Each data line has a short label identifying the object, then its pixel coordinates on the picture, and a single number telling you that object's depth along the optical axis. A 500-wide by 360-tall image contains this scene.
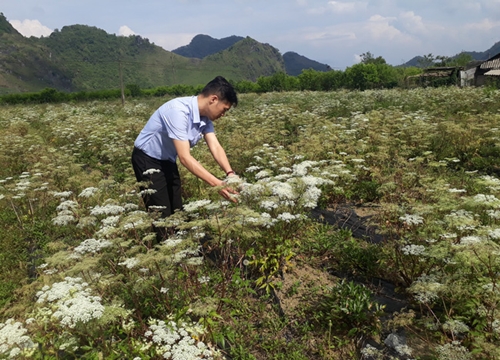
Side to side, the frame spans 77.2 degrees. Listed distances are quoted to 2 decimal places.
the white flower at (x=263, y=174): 4.95
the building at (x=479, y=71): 28.91
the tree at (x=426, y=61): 67.31
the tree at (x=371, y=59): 70.31
